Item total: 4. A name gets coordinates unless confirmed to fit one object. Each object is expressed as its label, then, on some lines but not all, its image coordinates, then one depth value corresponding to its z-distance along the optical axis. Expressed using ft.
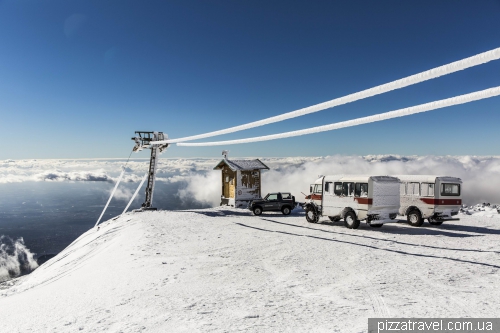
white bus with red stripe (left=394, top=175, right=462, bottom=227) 52.37
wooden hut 87.40
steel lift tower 81.41
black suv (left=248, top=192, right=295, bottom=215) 74.23
